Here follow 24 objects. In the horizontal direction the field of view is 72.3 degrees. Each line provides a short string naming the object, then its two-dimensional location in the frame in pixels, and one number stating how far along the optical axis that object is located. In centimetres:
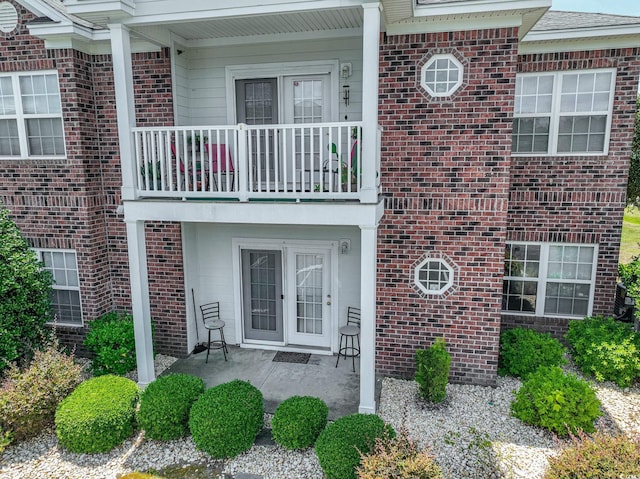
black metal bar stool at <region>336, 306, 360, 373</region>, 807
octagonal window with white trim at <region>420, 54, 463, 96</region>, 660
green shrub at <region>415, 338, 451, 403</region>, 640
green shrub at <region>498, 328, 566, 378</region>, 708
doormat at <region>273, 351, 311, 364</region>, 812
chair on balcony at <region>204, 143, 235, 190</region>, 746
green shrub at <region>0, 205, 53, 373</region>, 684
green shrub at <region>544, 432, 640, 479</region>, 433
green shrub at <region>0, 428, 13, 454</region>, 561
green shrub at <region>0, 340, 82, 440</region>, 581
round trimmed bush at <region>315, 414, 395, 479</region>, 485
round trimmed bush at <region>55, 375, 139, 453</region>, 558
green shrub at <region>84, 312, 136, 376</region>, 734
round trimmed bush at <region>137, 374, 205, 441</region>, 575
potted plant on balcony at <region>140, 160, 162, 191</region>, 659
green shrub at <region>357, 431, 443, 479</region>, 440
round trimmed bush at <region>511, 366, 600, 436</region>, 566
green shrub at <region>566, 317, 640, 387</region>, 692
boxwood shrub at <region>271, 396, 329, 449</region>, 550
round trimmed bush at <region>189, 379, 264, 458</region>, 545
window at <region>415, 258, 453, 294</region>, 709
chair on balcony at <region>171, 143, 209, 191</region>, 730
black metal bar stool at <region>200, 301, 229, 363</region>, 860
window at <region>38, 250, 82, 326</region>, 834
